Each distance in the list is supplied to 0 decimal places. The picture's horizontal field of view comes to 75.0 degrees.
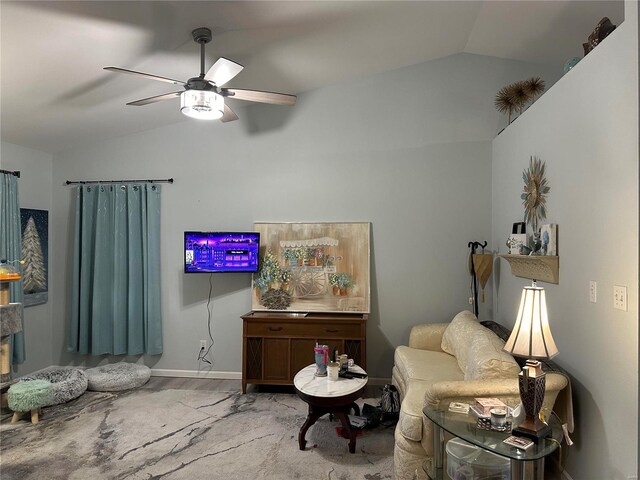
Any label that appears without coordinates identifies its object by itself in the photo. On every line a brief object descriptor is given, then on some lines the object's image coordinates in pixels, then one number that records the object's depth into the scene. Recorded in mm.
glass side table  1867
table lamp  1978
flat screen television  4145
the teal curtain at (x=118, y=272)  4410
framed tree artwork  4250
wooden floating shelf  2598
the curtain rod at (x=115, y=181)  4492
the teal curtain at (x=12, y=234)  3850
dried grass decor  3512
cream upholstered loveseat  2328
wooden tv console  3877
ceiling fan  2638
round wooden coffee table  2777
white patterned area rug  2609
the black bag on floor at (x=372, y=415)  3203
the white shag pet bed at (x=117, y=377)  3949
